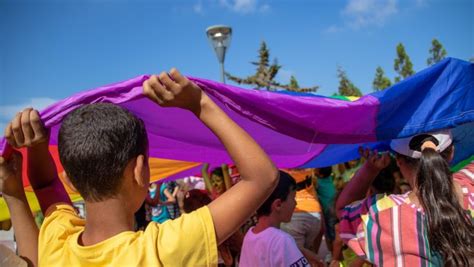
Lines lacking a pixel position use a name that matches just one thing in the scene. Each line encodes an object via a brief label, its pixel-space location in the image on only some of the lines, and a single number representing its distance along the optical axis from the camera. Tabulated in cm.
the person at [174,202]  764
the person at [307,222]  387
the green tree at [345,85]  3241
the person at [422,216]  165
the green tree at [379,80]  3397
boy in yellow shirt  113
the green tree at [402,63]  3328
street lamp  830
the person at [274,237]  201
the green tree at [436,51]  3244
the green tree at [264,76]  2579
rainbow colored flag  160
